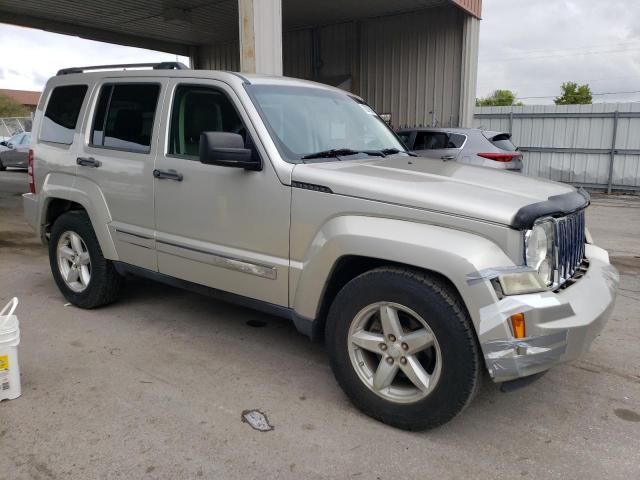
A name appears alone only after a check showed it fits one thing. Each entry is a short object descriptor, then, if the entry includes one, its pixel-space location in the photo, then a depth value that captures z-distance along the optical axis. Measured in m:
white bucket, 3.18
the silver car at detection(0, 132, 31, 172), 19.16
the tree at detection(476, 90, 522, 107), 60.11
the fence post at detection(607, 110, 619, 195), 14.66
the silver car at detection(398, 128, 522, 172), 9.55
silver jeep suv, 2.64
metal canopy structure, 13.66
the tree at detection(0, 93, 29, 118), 47.97
